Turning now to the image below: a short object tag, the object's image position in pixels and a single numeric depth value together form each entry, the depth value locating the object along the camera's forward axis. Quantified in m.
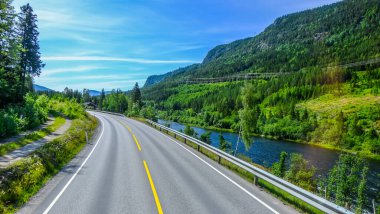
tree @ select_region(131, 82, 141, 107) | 117.56
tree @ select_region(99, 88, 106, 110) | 162.38
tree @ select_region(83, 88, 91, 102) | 189.75
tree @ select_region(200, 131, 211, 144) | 77.62
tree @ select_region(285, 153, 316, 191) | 41.97
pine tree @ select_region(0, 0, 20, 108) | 22.88
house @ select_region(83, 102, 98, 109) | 147.38
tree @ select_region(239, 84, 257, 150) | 45.71
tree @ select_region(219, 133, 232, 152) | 66.29
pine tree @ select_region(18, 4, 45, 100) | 51.26
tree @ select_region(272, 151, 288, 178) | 44.12
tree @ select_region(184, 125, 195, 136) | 84.20
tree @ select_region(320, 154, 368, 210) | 35.88
